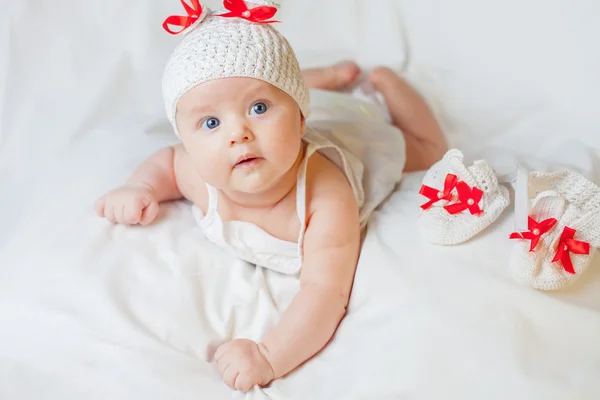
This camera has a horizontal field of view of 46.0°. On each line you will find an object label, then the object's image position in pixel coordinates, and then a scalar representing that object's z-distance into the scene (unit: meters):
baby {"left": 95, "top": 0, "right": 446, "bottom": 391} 1.08
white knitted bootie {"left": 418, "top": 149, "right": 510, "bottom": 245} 1.12
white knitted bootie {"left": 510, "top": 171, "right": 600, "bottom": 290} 1.03
